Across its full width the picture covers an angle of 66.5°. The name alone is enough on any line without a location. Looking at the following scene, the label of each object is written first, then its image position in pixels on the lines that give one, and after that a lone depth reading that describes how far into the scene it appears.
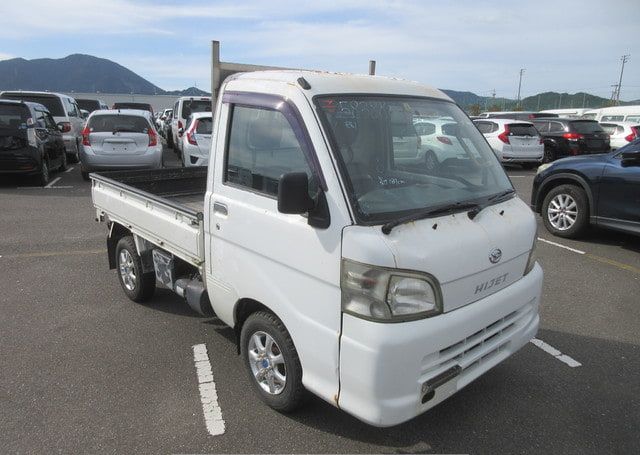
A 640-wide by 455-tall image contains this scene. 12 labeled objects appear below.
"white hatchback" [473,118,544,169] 15.12
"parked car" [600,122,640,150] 18.12
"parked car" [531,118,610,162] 16.39
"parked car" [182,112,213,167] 11.21
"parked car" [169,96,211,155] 15.35
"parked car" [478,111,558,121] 21.11
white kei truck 2.33
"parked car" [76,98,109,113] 22.12
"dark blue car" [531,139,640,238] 6.36
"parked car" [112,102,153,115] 21.49
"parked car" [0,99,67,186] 10.03
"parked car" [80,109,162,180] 10.74
